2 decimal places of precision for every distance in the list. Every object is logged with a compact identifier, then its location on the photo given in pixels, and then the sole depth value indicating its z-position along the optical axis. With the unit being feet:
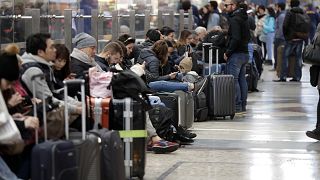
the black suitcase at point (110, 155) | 32.30
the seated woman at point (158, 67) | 53.20
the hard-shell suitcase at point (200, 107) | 60.13
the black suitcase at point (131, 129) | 36.16
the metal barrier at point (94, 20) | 46.78
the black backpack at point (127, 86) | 36.65
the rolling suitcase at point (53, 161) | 28.56
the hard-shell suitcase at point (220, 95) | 61.59
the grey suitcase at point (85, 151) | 30.05
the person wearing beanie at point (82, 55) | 42.16
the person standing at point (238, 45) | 65.60
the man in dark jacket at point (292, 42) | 94.12
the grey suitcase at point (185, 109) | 51.92
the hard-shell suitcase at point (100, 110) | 35.39
